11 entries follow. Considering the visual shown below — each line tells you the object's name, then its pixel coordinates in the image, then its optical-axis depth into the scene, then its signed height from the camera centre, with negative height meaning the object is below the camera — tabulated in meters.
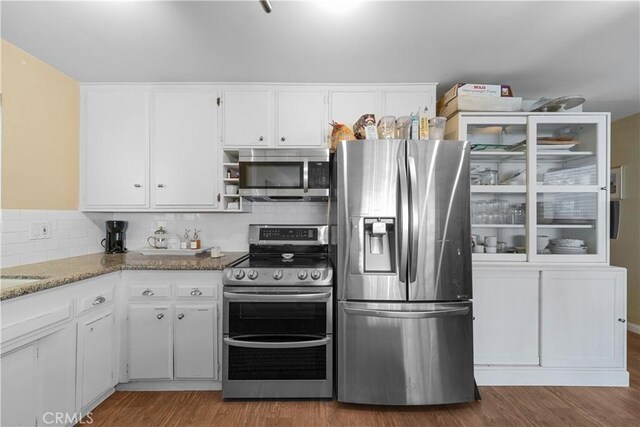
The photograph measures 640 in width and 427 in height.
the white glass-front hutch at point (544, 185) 2.26 +0.22
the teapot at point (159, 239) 2.66 -0.24
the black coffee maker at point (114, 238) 2.58 -0.23
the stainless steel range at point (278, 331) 1.93 -0.79
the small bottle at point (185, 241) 2.65 -0.26
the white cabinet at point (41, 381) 1.32 -0.84
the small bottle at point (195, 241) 2.63 -0.26
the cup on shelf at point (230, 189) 2.52 +0.21
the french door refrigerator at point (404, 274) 1.85 -0.39
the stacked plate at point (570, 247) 2.30 -0.27
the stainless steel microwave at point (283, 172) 2.29 +0.33
